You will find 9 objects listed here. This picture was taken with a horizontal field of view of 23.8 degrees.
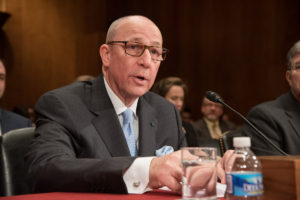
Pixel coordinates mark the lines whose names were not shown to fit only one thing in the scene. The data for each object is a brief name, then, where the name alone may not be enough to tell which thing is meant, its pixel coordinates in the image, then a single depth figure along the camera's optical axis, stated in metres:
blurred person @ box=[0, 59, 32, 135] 3.83
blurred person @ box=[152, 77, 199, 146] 4.70
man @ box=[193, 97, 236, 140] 6.07
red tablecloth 1.79
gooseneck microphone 2.20
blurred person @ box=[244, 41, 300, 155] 2.79
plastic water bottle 1.64
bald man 1.87
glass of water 1.73
